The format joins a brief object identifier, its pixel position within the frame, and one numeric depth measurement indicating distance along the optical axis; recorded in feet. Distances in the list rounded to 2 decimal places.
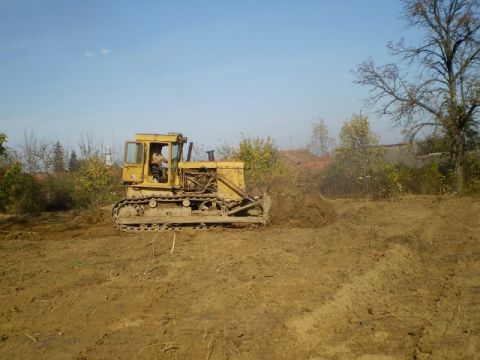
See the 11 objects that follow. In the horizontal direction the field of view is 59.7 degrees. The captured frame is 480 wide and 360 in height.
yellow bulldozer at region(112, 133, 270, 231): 39.42
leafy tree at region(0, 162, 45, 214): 66.54
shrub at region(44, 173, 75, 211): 75.77
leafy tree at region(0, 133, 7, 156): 43.19
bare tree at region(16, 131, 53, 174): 86.94
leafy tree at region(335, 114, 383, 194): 85.61
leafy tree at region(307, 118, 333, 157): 177.47
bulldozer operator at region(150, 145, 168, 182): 40.96
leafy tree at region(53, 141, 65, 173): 88.02
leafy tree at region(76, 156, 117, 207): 67.77
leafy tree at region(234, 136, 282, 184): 71.72
